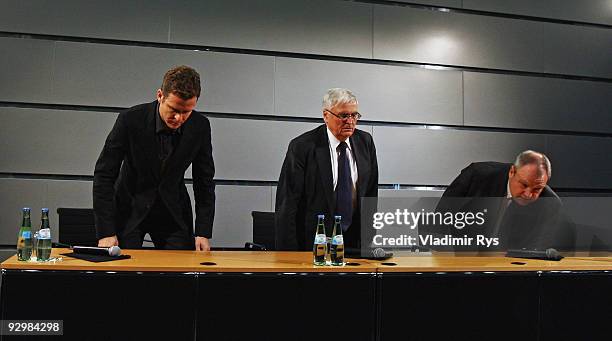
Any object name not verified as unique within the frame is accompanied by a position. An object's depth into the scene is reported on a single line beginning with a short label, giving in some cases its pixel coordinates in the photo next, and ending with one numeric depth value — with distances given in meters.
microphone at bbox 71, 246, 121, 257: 2.36
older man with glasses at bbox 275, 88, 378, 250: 3.23
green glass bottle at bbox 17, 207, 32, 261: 2.19
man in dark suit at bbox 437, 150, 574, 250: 3.09
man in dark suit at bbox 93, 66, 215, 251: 2.88
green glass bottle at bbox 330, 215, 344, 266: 2.42
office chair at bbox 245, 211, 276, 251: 4.01
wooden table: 2.11
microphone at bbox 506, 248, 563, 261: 2.80
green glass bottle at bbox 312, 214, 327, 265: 2.42
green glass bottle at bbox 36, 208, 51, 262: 2.21
